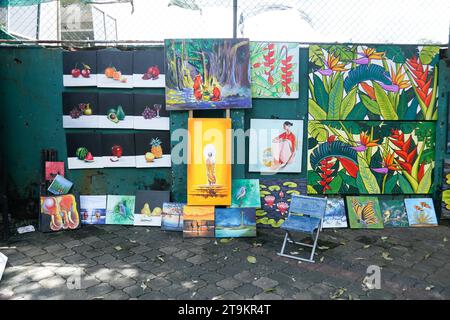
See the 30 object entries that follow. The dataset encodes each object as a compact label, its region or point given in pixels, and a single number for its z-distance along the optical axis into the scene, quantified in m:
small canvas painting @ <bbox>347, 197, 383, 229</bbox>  5.81
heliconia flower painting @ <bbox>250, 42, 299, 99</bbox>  5.78
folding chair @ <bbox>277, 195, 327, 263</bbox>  4.62
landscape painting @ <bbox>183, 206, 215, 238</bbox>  5.36
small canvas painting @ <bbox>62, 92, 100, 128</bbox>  5.88
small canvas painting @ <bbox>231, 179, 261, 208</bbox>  5.73
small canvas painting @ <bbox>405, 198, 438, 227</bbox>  5.90
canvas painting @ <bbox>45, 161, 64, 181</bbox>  5.89
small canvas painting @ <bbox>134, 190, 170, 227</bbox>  5.84
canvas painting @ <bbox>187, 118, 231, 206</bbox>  5.66
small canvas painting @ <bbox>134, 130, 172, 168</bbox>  5.96
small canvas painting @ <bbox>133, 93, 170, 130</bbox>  5.88
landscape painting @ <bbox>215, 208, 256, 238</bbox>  5.37
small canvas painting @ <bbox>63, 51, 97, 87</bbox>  5.83
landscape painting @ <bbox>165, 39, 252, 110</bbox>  5.69
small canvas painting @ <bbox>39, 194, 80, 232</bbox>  5.62
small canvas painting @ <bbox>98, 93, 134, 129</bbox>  5.90
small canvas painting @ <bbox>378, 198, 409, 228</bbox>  5.89
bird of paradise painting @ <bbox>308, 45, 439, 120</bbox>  5.85
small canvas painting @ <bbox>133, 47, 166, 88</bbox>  5.83
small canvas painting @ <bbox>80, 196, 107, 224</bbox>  5.94
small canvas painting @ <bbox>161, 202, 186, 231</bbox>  5.64
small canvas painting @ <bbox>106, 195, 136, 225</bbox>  5.91
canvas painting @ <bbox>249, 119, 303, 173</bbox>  5.93
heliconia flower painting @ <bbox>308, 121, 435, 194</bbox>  5.96
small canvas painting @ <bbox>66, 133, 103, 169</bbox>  5.94
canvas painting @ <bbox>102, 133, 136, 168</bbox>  5.98
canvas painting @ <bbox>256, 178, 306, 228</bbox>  5.93
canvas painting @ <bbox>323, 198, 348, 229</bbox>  5.84
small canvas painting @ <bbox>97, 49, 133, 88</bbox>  5.85
